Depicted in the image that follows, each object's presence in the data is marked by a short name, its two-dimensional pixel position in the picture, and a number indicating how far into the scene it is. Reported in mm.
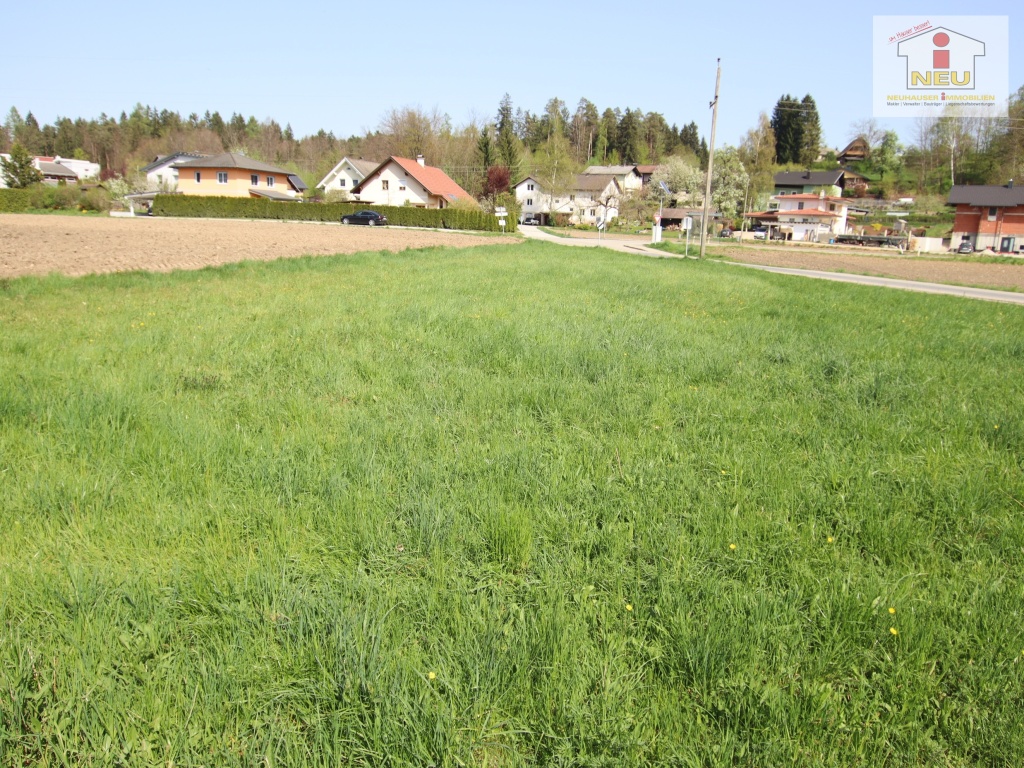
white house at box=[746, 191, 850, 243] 82812
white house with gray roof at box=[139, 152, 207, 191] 88969
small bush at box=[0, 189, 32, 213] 59650
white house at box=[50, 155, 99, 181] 126594
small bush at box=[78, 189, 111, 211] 65688
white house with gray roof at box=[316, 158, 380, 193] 92500
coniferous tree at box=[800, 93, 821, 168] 126312
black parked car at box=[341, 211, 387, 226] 62650
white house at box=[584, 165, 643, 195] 121125
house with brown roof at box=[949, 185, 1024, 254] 68562
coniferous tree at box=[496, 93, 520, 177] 100875
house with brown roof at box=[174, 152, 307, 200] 84125
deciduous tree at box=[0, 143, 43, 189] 78125
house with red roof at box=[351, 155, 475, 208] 80188
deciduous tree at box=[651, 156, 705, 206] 107994
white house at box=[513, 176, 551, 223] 106750
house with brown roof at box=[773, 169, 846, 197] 102500
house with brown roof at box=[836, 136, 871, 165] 130500
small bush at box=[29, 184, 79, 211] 63372
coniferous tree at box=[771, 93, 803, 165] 126438
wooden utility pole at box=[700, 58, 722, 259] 31956
